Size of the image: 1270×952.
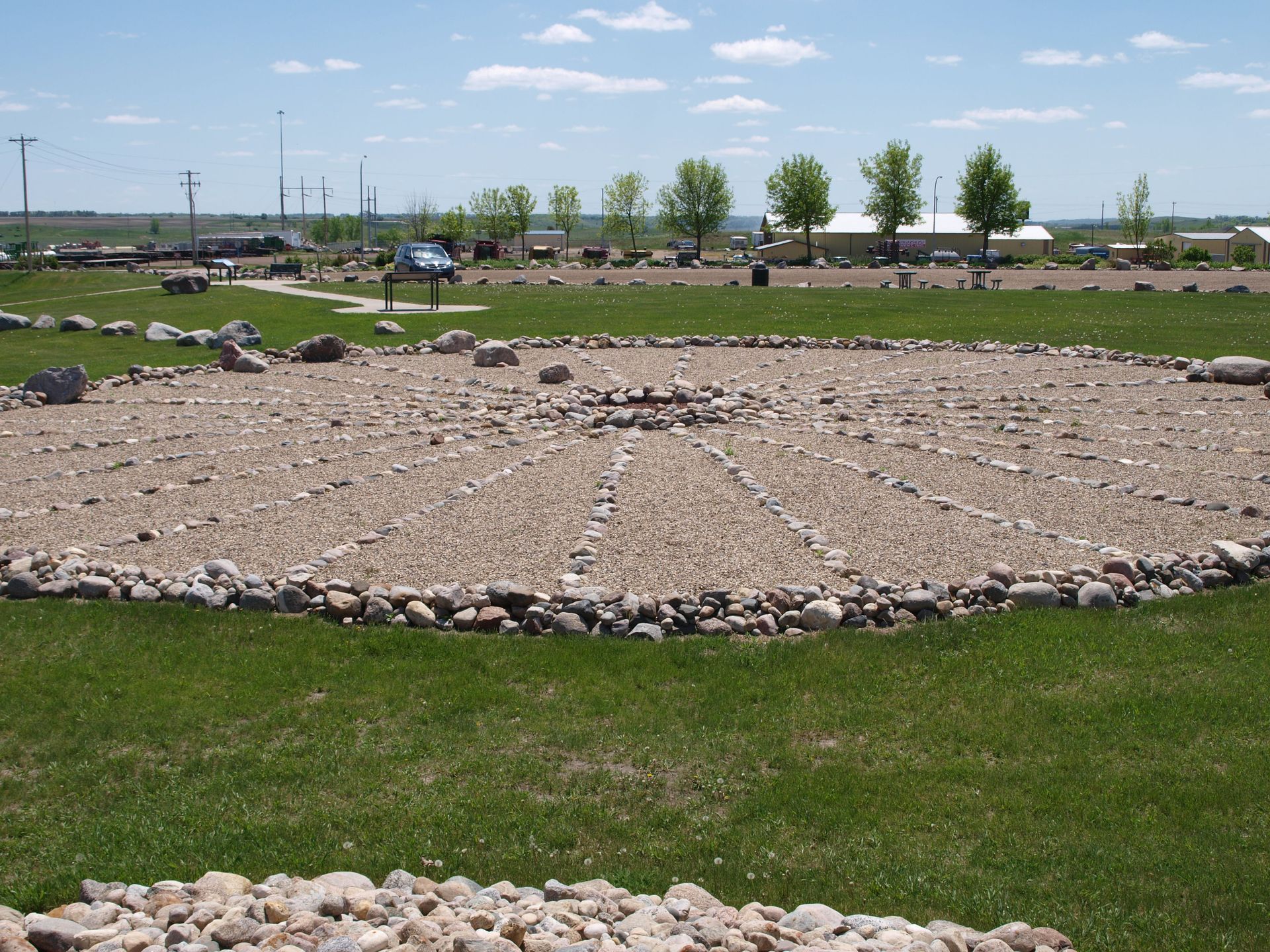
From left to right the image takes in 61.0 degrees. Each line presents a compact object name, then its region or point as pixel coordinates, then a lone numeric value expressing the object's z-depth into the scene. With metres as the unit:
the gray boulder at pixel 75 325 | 32.56
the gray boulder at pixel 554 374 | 20.27
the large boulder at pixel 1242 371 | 20.38
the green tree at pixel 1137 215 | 113.38
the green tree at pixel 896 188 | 101.50
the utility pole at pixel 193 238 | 91.38
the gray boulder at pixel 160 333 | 28.78
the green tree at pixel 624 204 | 125.75
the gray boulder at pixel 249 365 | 22.73
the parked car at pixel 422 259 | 53.41
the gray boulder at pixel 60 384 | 19.97
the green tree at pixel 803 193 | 104.06
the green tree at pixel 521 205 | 126.69
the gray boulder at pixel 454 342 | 24.77
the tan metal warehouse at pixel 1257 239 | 100.48
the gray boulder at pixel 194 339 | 27.22
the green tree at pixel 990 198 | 96.56
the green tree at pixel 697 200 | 116.00
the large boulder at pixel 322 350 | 23.73
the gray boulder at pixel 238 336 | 26.42
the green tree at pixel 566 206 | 125.75
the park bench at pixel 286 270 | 65.00
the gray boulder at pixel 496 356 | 22.45
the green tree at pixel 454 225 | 128.88
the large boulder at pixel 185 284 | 45.38
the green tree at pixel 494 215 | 129.00
